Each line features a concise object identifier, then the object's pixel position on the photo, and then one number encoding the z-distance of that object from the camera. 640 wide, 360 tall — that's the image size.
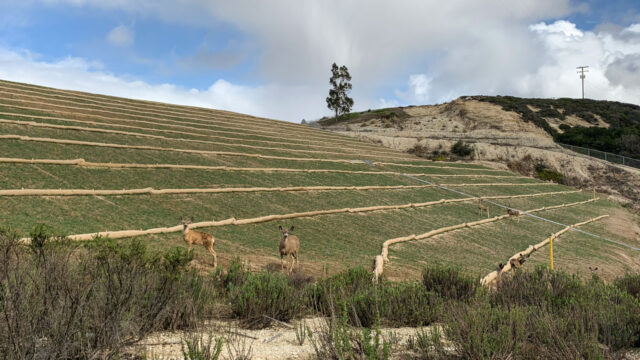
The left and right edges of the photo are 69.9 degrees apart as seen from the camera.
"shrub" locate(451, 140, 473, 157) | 57.62
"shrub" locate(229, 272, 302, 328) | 6.67
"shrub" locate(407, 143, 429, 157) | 57.49
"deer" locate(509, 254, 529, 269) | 14.62
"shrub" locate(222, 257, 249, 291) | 8.50
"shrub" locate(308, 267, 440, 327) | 6.93
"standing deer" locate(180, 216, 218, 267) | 11.42
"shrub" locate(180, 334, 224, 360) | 4.24
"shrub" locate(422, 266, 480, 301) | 8.85
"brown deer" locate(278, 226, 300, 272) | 11.39
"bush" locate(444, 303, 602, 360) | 4.95
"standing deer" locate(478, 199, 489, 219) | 26.44
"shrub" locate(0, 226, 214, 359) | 4.19
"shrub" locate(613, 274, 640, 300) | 10.29
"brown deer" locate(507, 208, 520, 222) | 26.53
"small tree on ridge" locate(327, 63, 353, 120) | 98.50
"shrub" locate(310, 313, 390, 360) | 4.52
